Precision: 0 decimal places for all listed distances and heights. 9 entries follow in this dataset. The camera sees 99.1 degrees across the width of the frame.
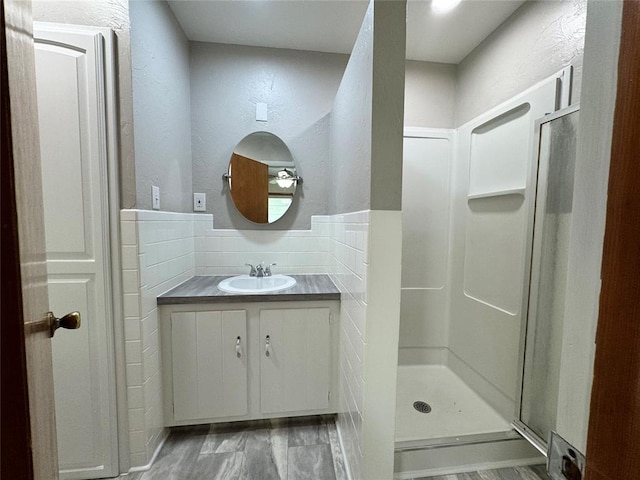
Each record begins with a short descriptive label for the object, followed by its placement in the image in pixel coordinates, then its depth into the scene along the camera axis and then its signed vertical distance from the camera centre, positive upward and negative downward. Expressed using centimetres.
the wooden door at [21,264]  38 -7
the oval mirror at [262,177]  198 +30
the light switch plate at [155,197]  138 +10
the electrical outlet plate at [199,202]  194 +11
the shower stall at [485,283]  130 -39
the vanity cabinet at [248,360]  149 -80
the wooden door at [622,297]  25 -7
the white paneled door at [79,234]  112 -8
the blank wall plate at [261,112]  195 +76
